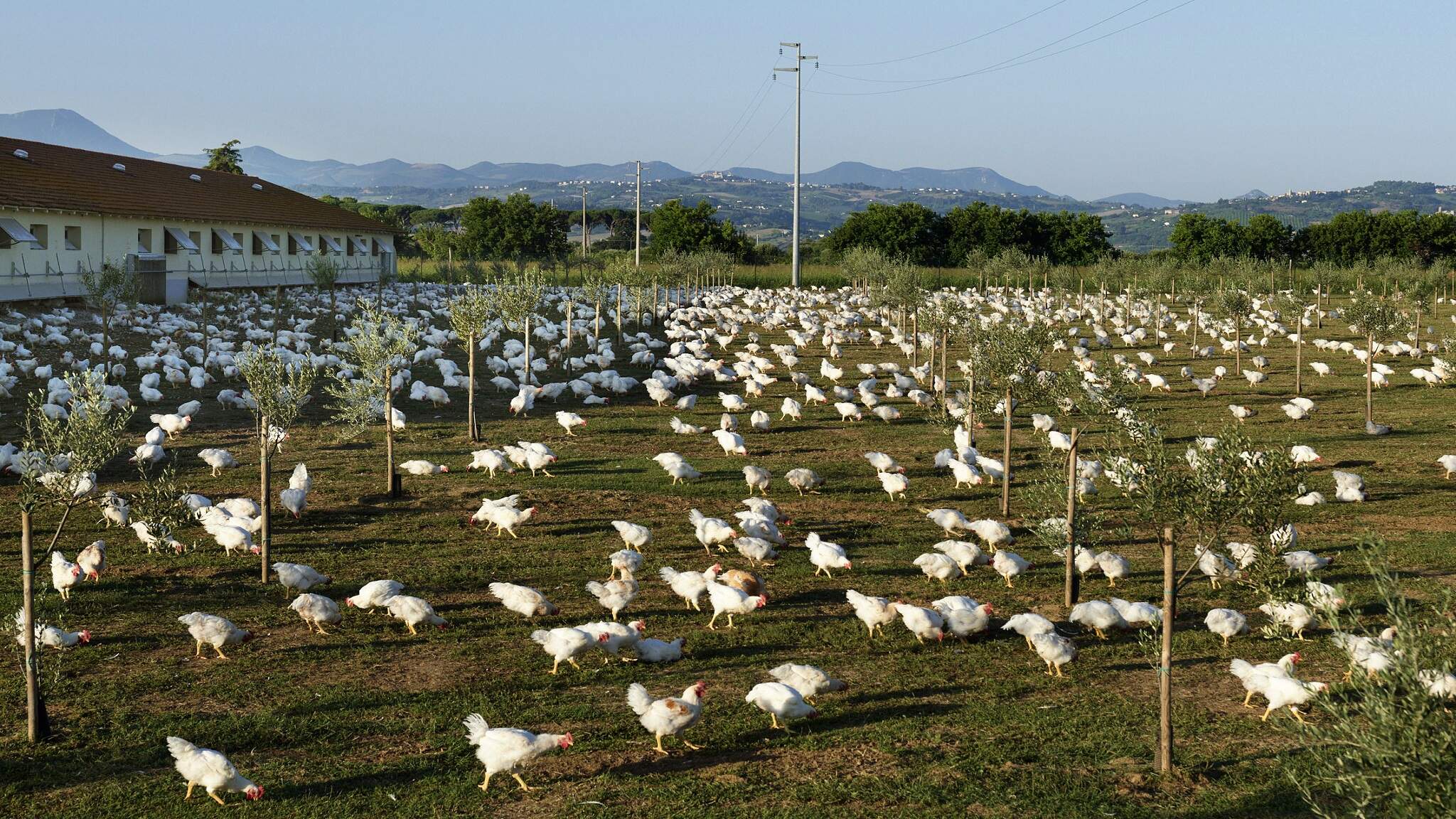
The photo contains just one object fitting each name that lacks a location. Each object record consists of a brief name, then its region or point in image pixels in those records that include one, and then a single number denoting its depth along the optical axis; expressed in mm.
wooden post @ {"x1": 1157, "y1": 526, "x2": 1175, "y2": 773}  9641
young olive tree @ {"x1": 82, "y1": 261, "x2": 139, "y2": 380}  33406
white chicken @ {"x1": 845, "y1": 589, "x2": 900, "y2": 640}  13320
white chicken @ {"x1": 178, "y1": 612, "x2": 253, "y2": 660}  12141
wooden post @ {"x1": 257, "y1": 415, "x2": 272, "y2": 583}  14594
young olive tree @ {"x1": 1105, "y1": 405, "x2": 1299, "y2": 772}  9695
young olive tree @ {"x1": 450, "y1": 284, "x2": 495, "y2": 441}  24094
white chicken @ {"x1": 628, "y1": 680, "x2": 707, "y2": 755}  10000
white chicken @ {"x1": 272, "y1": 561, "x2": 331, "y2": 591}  14247
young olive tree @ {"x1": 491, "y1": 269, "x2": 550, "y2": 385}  29422
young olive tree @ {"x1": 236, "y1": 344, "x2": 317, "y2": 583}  14789
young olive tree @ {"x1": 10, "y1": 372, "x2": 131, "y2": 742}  10008
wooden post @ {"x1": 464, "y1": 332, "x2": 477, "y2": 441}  24981
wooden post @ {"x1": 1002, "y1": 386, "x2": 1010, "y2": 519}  19031
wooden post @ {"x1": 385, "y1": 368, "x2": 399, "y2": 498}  19859
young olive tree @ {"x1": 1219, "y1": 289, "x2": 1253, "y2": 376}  39438
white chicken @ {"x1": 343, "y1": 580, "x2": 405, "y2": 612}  13477
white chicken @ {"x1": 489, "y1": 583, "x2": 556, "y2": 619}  13523
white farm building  50562
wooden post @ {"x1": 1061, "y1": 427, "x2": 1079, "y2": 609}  14531
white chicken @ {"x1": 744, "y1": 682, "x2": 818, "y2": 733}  10523
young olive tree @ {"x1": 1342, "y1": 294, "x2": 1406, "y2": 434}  30594
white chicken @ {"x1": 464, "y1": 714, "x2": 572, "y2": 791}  9281
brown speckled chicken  14359
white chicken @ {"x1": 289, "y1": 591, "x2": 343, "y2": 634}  13008
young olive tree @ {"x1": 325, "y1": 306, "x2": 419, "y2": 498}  19281
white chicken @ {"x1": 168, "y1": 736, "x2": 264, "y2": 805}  8945
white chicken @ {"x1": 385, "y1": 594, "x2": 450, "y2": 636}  13188
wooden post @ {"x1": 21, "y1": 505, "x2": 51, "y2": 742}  9953
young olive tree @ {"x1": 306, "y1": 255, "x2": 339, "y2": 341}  46031
